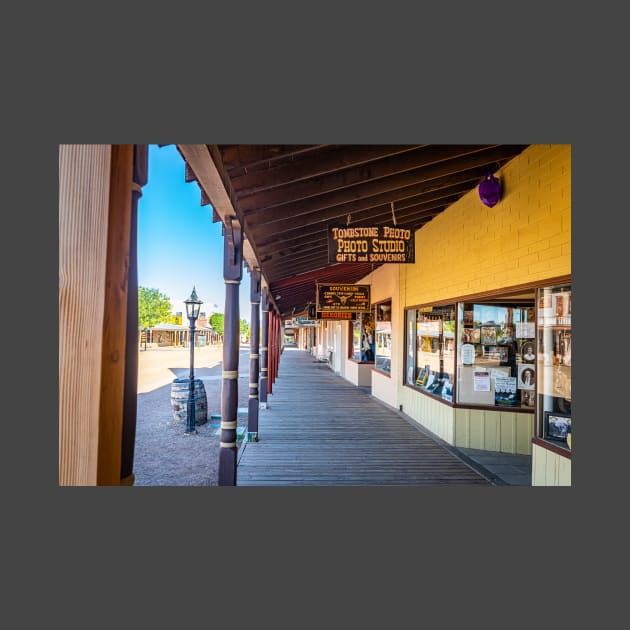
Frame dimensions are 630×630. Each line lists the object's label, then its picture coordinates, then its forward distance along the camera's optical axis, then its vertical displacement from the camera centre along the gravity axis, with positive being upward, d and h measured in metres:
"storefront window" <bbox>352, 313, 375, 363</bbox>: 11.75 -0.46
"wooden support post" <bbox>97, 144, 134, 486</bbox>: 1.12 +0.00
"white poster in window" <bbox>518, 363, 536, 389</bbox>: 5.55 -0.69
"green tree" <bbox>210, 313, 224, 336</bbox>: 55.79 +0.13
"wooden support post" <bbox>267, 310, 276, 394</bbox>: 11.22 -0.73
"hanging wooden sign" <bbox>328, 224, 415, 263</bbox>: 4.41 +0.91
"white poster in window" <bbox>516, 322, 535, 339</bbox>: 5.54 -0.04
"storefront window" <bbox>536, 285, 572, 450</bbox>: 3.60 -0.36
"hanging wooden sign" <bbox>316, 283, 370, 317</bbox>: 9.69 +0.65
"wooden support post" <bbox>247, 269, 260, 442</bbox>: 6.14 -0.61
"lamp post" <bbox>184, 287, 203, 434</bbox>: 7.06 -0.44
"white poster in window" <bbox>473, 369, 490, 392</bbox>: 5.68 -0.77
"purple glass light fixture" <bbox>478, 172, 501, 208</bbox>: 4.48 +1.55
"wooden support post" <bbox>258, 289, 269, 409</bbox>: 8.73 -0.65
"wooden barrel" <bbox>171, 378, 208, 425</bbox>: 7.46 -1.50
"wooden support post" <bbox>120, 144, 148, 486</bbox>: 1.15 -0.02
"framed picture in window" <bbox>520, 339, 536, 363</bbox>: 5.57 -0.32
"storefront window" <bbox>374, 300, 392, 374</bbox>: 9.04 -0.29
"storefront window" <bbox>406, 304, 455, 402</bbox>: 6.06 -0.40
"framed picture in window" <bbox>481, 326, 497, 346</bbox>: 5.71 -0.12
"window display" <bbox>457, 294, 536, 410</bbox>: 5.62 -0.35
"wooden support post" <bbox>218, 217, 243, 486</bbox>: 3.93 -0.26
